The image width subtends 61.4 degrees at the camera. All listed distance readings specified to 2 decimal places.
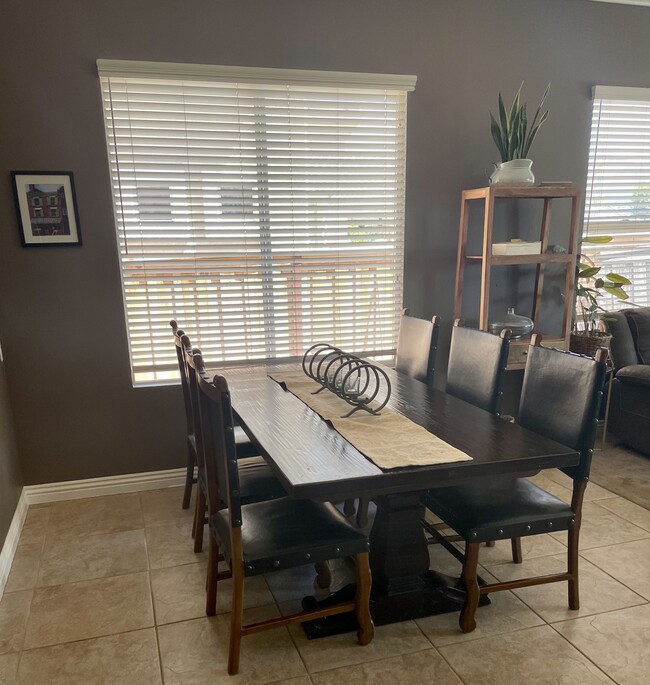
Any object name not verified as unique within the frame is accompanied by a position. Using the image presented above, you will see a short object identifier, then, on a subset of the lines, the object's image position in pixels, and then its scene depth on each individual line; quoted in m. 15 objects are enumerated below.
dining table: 1.54
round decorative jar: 3.20
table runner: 1.61
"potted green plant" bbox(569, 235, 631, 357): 3.44
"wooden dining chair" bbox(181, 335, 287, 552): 1.99
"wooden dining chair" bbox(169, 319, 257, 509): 2.35
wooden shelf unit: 3.04
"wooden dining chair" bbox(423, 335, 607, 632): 1.84
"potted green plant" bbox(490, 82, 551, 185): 3.04
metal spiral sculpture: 2.05
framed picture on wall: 2.68
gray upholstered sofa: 3.38
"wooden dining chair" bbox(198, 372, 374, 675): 1.64
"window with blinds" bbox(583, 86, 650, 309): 3.59
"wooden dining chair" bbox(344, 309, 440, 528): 2.60
